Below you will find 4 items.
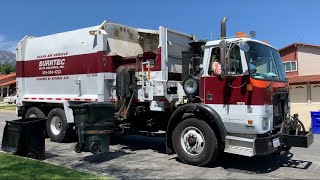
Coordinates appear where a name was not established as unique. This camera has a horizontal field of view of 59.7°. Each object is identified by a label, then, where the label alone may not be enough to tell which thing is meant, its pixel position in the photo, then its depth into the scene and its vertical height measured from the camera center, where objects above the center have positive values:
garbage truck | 5.48 +0.29
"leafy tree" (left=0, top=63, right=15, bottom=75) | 80.99 +9.32
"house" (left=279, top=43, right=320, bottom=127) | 21.65 +2.22
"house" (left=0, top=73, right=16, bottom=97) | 52.89 +2.82
